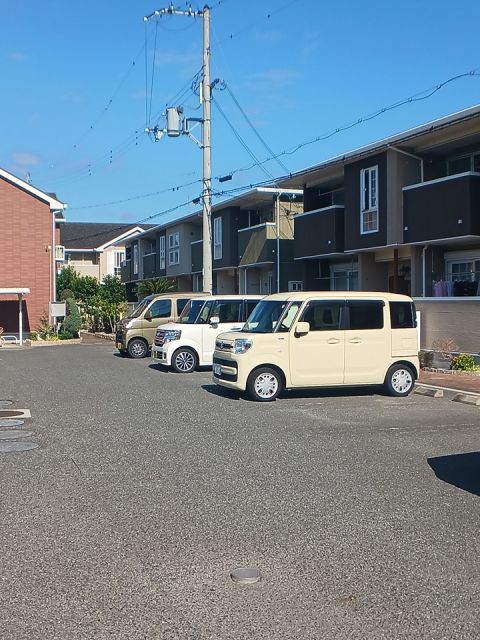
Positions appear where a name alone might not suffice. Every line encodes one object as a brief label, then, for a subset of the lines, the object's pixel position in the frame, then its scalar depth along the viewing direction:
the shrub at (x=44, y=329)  33.81
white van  18.89
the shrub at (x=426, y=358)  18.27
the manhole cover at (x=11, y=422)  11.00
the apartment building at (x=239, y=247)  31.27
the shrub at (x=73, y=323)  34.09
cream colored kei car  13.55
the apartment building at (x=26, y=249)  35.00
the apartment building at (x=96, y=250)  64.75
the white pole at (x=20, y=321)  31.75
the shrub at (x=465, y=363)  17.08
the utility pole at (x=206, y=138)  27.09
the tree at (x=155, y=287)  38.97
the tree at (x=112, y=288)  47.16
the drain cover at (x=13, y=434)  9.98
